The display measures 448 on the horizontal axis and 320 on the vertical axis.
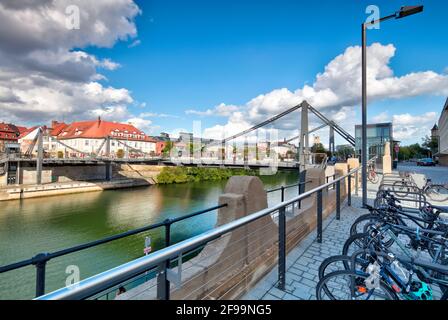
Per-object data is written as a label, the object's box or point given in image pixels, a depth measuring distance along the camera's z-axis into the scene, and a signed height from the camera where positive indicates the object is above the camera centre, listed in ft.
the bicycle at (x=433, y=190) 24.33 -2.75
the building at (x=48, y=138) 162.03 +18.88
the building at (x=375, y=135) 77.06 +9.80
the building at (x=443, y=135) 104.83 +14.10
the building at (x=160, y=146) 211.59 +15.96
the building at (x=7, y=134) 181.35 +23.59
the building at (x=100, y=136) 175.11 +21.70
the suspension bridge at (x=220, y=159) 65.10 +1.53
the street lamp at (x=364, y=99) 18.57 +5.26
